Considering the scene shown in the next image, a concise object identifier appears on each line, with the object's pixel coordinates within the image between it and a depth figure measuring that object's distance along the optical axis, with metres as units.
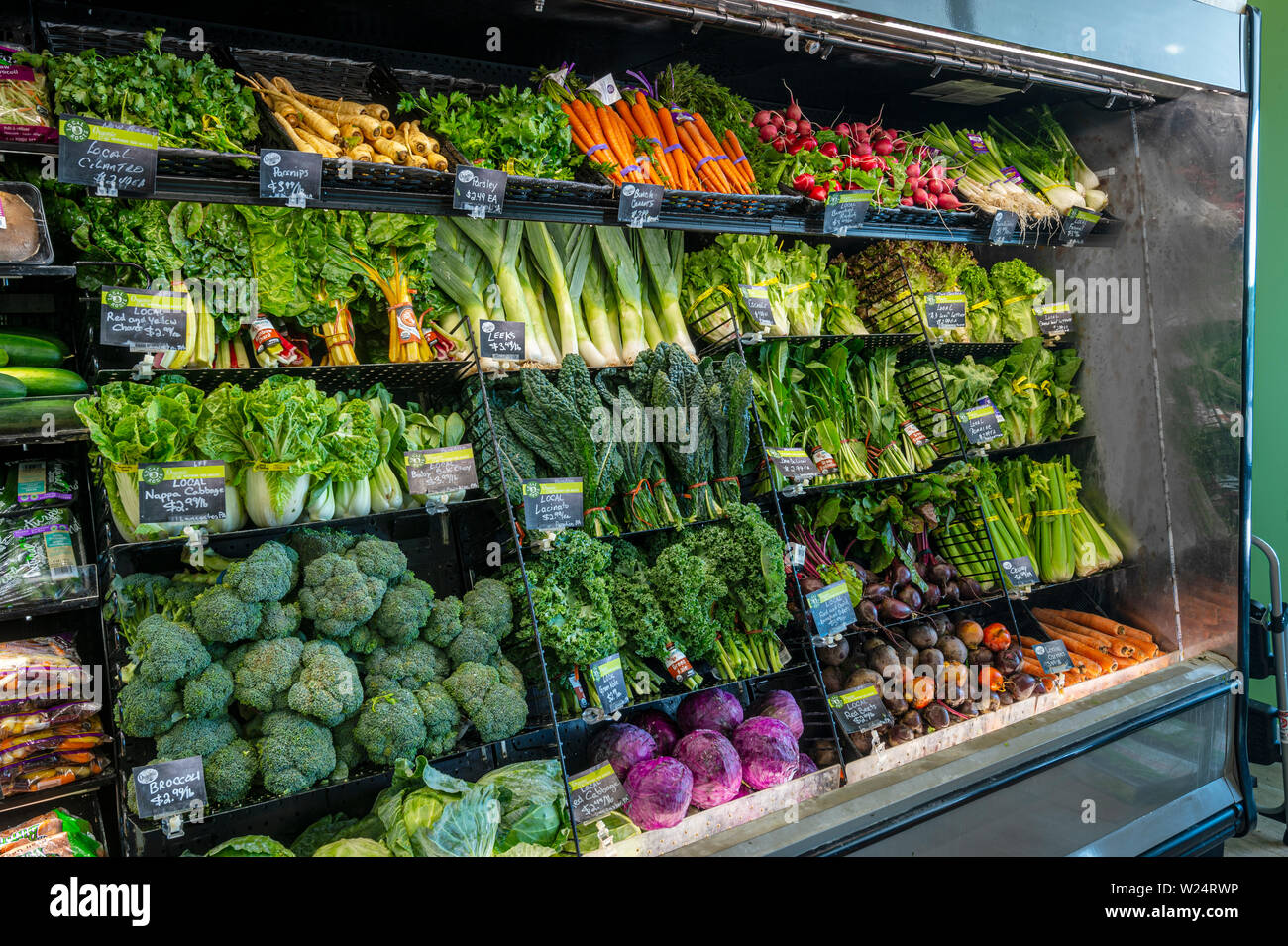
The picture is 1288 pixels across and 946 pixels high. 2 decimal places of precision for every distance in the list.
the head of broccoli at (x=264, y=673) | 2.02
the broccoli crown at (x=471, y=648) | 2.36
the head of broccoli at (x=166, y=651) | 1.92
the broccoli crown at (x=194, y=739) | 1.93
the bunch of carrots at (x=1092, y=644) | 3.57
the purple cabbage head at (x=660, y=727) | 2.84
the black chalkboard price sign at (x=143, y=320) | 2.00
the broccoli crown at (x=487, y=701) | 2.25
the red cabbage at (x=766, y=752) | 2.67
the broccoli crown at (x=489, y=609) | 2.42
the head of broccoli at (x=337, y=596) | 2.14
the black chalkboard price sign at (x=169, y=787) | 1.87
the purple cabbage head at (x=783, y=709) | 2.90
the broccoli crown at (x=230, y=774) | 1.94
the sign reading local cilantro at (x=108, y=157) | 1.80
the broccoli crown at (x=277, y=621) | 2.10
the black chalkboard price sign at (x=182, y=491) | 1.96
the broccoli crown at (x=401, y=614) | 2.24
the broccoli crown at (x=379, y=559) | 2.26
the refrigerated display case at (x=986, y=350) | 2.43
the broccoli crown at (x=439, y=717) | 2.19
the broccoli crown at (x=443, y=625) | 2.34
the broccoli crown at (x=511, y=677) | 2.39
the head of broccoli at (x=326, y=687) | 2.03
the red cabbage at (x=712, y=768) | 2.56
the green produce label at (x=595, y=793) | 2.33
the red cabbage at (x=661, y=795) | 2.44
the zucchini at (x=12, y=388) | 2.01
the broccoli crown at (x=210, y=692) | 1.95
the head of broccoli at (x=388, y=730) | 2.10
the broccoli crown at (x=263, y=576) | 2.05
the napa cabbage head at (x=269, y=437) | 2.07
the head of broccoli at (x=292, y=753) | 1.98
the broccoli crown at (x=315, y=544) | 2.28
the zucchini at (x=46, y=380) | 2.06
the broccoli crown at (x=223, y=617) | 2.01
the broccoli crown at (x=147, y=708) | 1.92
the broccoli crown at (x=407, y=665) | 2.21
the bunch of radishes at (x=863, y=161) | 3.07
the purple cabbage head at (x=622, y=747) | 2.65
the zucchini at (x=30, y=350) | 2.13
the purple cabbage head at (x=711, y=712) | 2.87
